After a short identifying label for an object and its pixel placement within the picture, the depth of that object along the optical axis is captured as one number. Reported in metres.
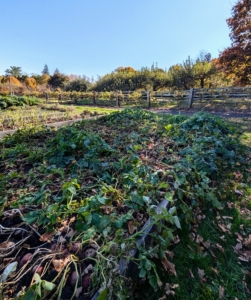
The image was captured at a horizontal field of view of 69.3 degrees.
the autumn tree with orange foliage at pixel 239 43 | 8.97
